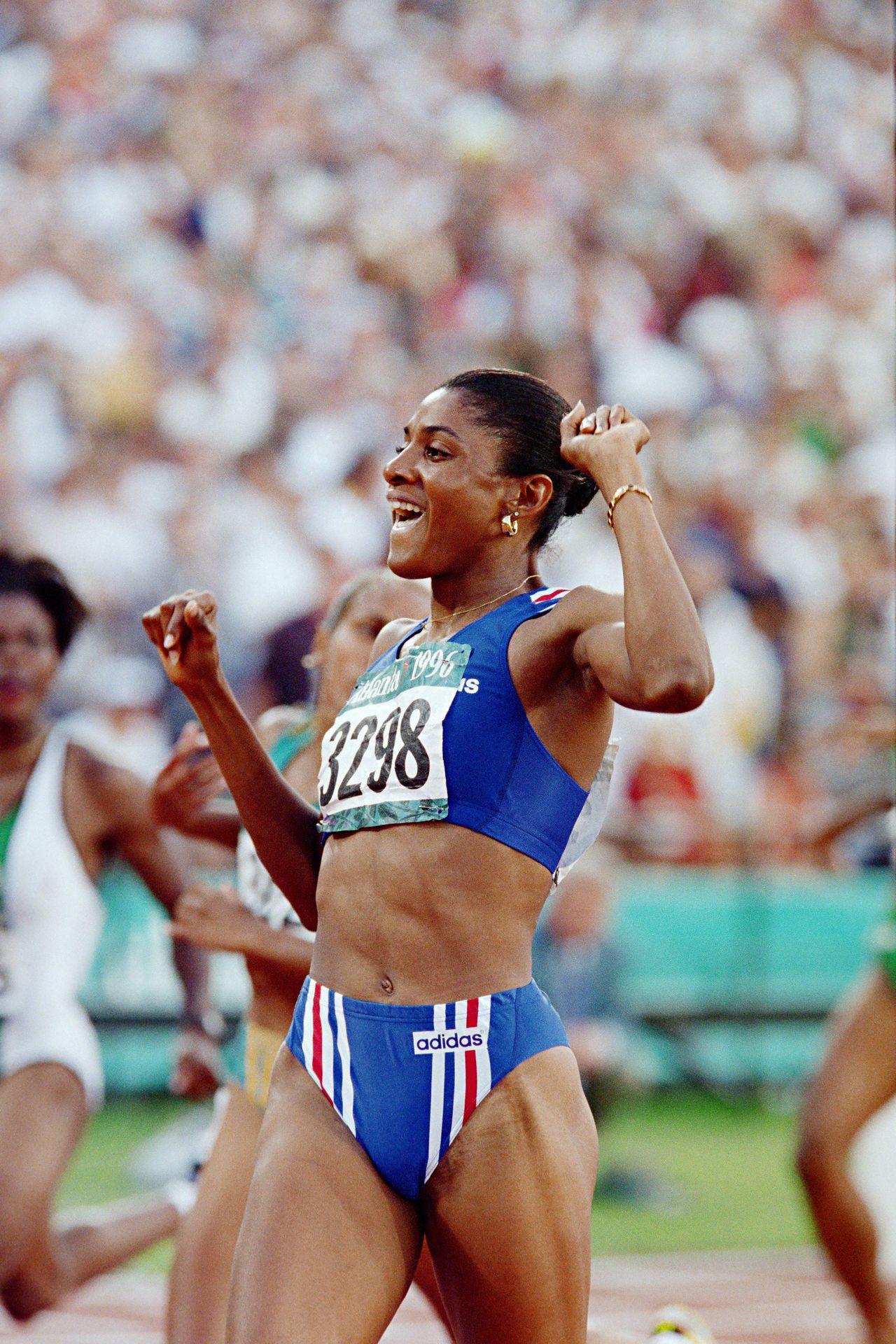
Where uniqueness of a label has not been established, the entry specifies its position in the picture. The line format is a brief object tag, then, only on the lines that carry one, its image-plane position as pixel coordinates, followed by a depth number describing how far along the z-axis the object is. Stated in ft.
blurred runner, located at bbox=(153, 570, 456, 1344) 27.81
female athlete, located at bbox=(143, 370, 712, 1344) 19.74
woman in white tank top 33.63
